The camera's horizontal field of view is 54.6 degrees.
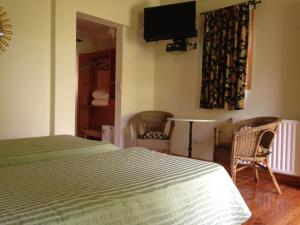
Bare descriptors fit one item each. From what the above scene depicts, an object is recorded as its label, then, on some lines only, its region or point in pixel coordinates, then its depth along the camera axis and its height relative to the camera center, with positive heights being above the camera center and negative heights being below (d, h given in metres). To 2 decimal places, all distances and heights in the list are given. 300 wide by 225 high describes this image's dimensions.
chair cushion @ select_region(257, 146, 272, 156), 2.96 -0.54
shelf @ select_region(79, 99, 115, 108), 5.27 -0.17
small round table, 3.57 -0.54
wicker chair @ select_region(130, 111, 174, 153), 3.82 -0.48
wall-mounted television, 3.86 +1.04
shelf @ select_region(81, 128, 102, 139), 5.34 -0.73
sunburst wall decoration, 2.98 +0.65
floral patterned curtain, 3.65 +0.52
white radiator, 3.20 -0.57
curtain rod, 3.61 +1.19
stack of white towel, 5.40 -0.05
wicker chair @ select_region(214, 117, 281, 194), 2.77 -0.48
